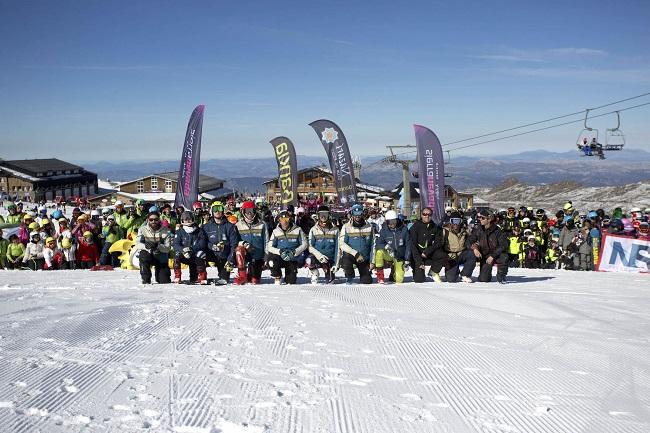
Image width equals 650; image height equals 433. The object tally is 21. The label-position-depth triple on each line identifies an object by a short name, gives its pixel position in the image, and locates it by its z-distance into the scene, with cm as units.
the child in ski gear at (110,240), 1328
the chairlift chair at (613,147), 3160
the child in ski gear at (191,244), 998
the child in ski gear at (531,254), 1490
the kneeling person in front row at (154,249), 981
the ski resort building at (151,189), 7751
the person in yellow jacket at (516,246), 1489
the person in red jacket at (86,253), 1338
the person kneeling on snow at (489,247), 1070
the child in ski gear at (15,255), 1345
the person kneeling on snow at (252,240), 1032
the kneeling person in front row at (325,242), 1056
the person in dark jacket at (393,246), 1047
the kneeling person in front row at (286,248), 1032
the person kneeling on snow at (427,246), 1082
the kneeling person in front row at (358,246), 1043
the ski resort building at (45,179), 7375
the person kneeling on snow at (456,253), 1089
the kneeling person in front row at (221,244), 1015
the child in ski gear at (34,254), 1327
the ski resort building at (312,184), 7838
